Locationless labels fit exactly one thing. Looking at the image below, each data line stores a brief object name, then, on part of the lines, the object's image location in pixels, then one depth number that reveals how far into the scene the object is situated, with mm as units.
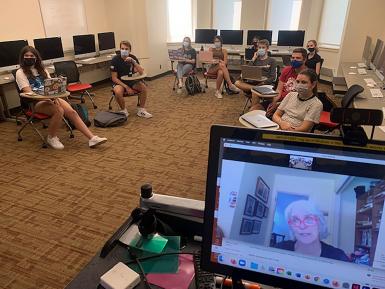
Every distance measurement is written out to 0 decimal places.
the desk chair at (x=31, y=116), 3962
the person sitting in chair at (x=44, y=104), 3951
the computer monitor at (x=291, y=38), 7469
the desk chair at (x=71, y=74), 5180
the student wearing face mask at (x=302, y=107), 2781
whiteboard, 5641
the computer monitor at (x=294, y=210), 662
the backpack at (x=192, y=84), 6574
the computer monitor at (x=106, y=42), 6625
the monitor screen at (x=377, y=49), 4926
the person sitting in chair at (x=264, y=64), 4984
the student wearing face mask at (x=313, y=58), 5338
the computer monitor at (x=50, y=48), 5277
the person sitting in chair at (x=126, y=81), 5039
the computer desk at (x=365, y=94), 3246
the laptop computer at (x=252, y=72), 4762
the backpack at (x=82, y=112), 4641
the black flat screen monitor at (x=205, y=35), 8039
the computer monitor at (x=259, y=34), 7626
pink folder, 891
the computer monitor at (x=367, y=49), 5676
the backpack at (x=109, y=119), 4734
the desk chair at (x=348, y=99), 3306
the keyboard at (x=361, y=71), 5117
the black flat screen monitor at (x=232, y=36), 7980
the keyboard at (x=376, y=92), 3671
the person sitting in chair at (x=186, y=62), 6945
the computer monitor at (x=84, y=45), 6105
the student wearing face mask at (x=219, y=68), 6496
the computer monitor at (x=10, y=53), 4633
